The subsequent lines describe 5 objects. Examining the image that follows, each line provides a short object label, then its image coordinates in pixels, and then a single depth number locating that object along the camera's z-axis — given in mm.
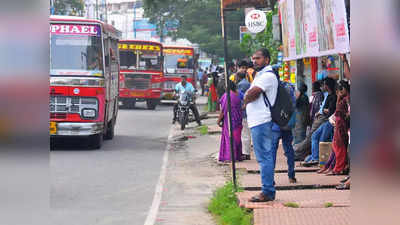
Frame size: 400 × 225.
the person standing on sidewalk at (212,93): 27984
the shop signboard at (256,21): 17891
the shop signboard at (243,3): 11023
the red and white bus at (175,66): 35188
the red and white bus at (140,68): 30703
